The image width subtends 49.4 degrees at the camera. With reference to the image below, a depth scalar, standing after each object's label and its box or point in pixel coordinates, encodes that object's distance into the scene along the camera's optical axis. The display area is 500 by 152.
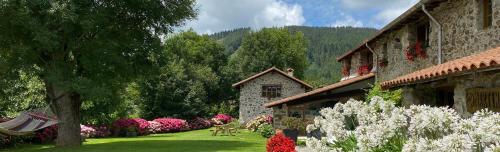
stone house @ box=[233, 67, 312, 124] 43.12
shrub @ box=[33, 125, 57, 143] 26.94
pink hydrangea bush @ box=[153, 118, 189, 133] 37.84
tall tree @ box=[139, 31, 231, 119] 41.66
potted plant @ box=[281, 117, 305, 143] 25.20
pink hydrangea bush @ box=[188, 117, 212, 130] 41.97
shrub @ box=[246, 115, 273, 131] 36.41
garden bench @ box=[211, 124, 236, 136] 32.21
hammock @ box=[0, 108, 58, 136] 19.22
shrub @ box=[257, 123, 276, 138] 29.95
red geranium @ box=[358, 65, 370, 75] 25.81
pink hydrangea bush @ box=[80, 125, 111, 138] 31.12
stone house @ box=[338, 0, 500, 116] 10.19
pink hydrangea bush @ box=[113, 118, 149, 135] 33.83
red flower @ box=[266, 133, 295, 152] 11.67
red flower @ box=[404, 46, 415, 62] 17.13
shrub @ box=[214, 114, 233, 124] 46.66
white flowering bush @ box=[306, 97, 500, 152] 4.74
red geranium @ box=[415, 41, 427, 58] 16.31
